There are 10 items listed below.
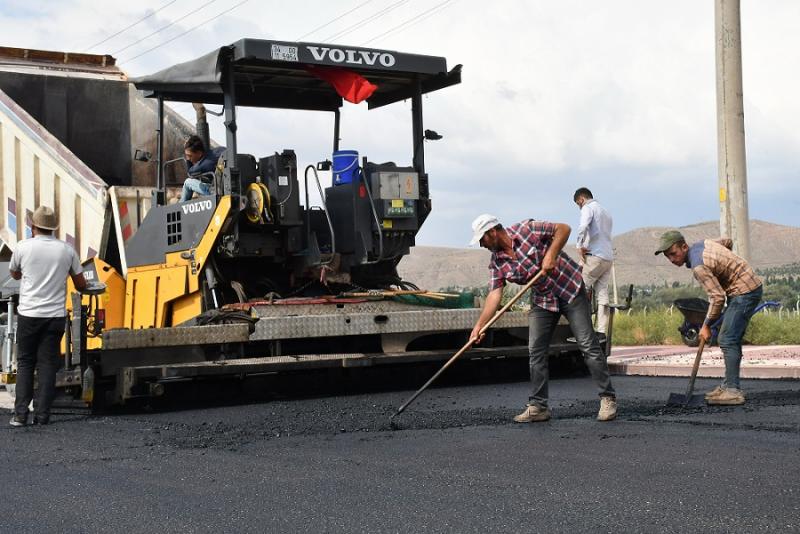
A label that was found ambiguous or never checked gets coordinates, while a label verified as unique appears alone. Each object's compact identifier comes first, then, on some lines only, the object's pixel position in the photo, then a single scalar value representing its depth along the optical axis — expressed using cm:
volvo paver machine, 871
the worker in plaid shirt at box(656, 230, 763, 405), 743
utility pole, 1137
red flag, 920
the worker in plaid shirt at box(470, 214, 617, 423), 698
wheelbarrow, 1257
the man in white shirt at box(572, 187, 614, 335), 1083
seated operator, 905
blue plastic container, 928
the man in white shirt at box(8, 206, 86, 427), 781
